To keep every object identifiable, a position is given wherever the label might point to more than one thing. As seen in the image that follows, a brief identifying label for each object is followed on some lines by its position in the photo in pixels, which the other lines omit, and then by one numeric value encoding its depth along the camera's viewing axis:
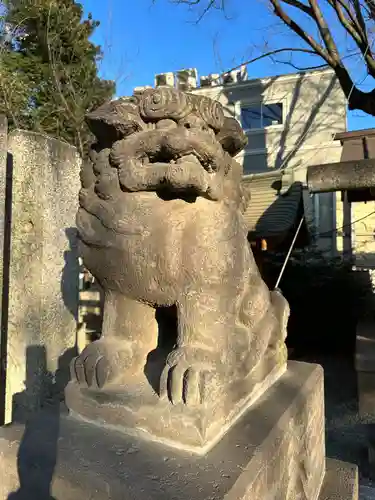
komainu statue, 1.04
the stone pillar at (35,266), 1.99
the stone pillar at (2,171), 1.79
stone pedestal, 0.89
